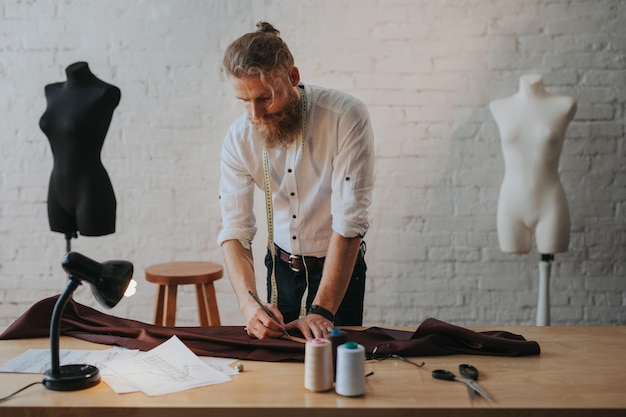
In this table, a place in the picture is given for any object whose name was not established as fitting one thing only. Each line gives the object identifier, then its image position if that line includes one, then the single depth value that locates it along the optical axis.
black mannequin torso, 3.41
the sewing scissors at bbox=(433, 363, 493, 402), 1.77
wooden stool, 3.54
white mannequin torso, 3.55
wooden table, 1.70
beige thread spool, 1.79
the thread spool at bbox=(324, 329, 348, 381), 1.91
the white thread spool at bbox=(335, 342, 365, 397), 1.76
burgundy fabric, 2.12
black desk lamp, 1.84
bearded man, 2.44
